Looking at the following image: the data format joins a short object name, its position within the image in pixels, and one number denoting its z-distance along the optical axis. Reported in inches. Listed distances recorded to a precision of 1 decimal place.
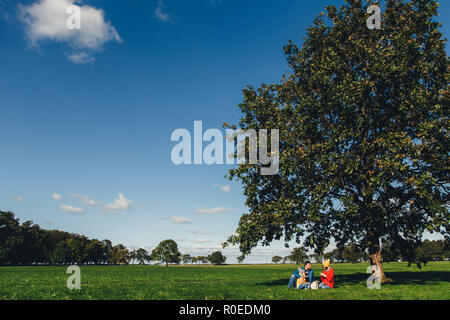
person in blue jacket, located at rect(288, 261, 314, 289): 713.5
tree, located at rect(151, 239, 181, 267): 5821.9
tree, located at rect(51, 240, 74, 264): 5659.5
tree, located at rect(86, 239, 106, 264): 6555.1
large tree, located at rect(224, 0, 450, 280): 752.3
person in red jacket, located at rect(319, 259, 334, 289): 724.0
